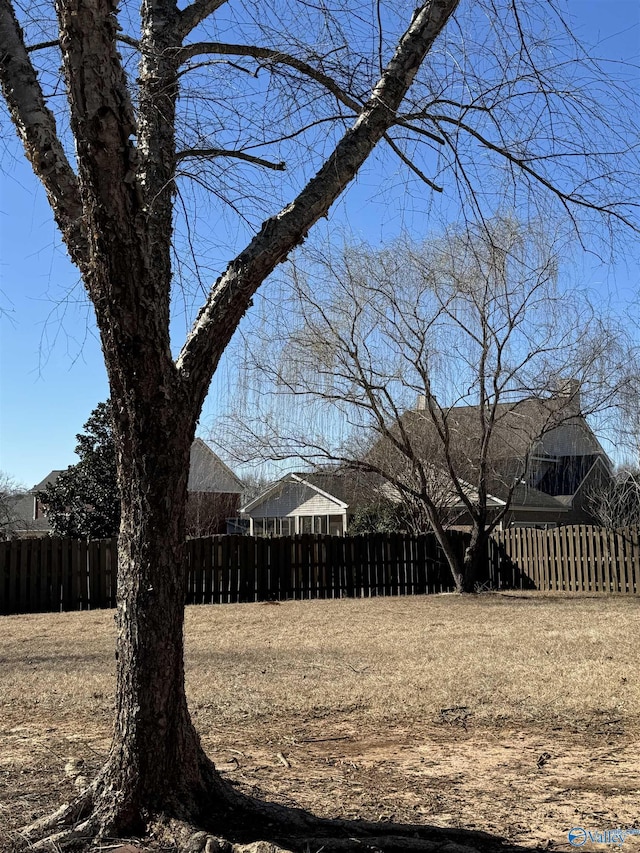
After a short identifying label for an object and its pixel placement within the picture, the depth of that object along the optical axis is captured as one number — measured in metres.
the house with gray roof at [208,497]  32.44
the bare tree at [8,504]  31.78
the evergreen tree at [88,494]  21.92
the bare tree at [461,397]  16.28
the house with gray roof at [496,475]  17.47
